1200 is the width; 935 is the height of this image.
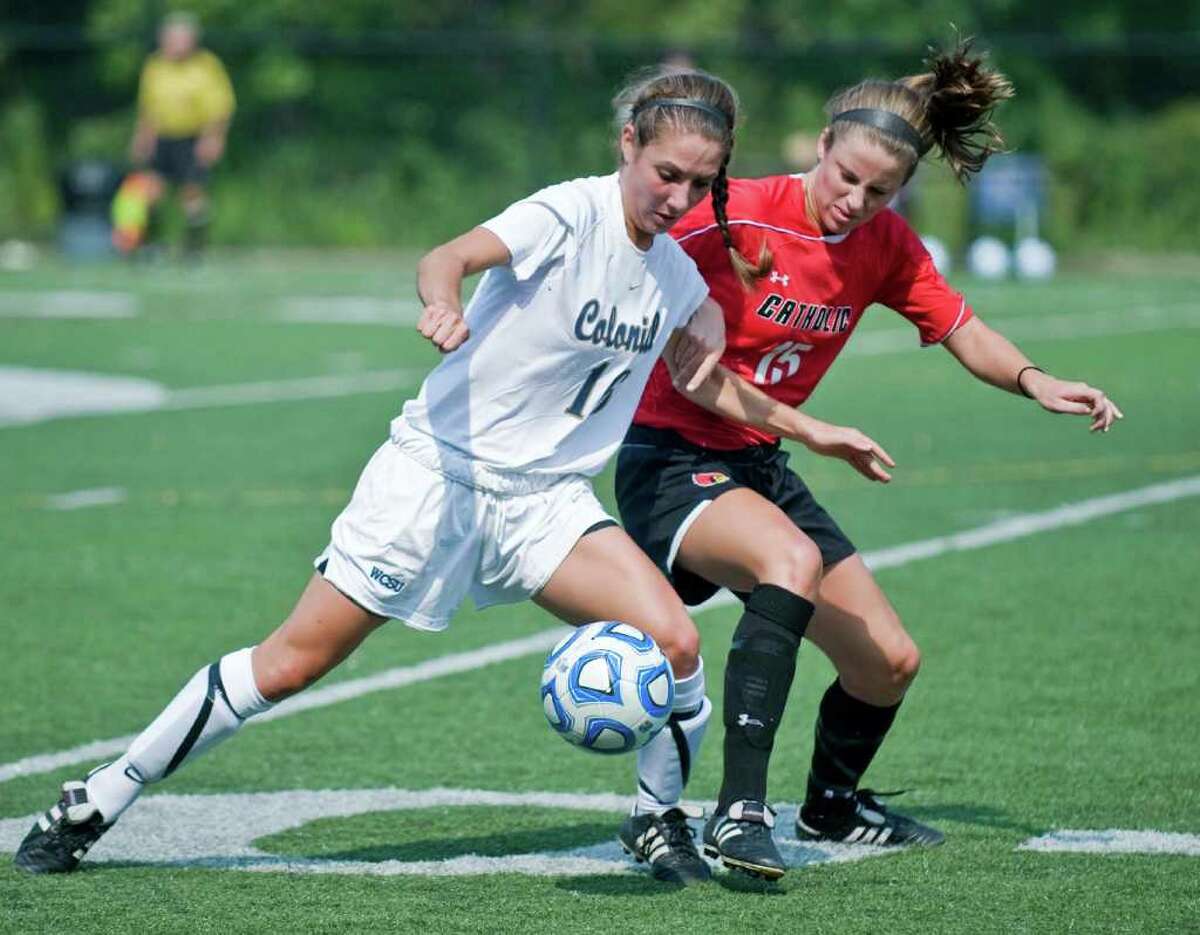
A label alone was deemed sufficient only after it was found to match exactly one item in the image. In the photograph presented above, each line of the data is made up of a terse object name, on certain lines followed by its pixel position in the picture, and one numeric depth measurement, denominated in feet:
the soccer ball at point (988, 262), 177.27
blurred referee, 169.27
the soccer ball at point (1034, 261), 178.81
